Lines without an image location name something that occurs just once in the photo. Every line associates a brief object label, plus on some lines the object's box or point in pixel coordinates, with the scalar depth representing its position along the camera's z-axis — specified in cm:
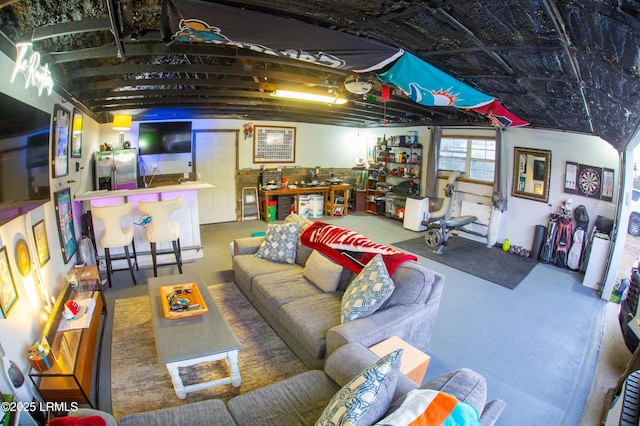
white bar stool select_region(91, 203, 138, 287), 425
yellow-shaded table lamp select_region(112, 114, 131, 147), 560
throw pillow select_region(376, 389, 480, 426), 138
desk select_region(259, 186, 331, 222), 791
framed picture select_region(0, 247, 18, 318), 202
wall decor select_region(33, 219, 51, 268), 275
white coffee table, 250
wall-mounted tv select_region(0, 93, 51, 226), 183
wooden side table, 235
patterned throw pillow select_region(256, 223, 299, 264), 421
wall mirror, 610
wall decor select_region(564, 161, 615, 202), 529
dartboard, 542
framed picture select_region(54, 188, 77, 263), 345
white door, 753
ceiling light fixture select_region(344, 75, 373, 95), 377
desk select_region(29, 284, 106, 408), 227
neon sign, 224
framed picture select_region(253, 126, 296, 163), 813
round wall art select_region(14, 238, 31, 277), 235
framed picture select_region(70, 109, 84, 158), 392
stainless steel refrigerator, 554
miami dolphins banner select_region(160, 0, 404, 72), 216
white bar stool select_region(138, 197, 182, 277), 457
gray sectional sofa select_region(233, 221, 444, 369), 265
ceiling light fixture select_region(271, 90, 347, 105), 487
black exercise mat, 530
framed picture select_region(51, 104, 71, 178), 316
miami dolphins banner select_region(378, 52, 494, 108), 301
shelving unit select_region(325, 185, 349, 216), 875
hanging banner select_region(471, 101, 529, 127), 426
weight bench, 631
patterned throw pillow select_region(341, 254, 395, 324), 280
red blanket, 328
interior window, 707
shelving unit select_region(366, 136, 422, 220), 833
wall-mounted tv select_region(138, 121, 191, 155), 645
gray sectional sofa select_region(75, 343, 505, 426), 169
